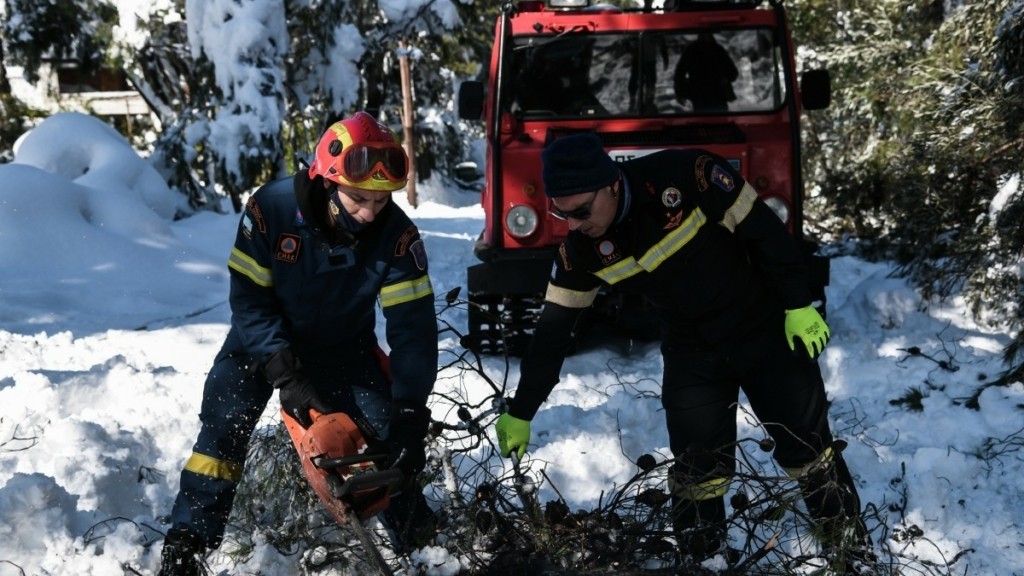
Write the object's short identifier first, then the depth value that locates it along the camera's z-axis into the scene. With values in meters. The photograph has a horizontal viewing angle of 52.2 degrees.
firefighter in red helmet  3.53
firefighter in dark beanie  3.55
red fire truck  7.41
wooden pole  21.84
